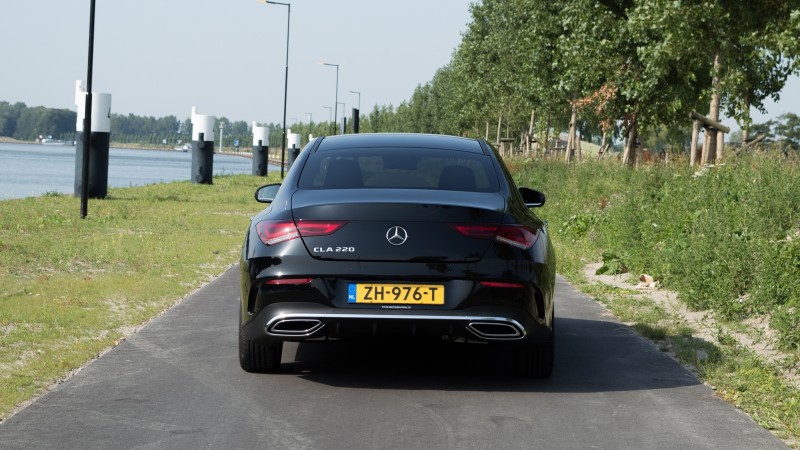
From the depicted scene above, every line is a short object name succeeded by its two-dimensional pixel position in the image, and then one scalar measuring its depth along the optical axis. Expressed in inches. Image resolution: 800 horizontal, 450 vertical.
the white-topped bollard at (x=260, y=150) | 2651.6
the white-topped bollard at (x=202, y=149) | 1886.1
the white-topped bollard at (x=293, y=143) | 3243.1
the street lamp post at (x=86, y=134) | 917.8
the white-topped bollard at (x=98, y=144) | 1208.8
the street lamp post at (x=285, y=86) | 2226.9
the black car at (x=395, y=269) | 277.0
